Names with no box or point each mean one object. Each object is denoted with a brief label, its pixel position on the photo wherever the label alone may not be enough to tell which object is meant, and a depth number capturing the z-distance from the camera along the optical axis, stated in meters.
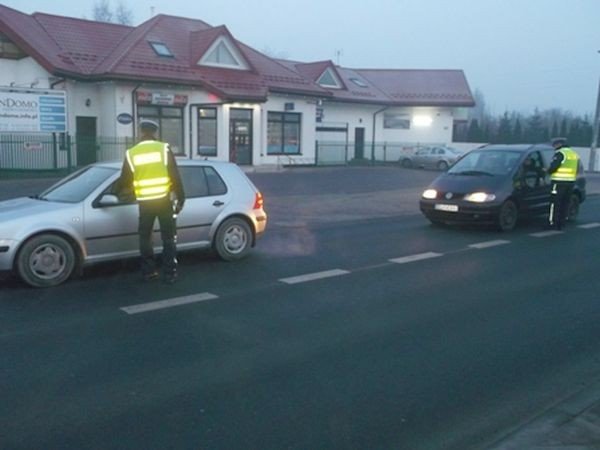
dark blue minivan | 12.80
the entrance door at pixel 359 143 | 41.65
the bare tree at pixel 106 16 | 82.31
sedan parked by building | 38.53
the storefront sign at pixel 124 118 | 27.38
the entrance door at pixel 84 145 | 26.42
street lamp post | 37.28
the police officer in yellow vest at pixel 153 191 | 7.80
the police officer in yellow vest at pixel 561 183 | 13.41
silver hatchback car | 7.61
